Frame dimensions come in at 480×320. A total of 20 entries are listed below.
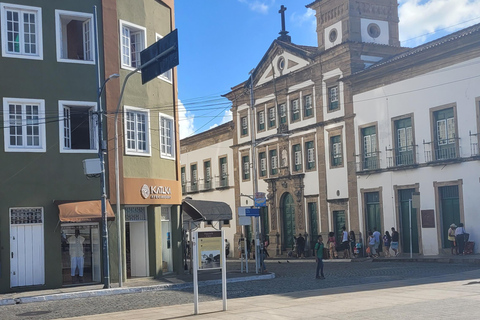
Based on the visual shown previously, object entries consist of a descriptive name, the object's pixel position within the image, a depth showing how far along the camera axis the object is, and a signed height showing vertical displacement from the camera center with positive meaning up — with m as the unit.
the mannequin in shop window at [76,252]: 22.61 -1.33
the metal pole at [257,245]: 26.09 -1.60
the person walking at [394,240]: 34.69 -2.10
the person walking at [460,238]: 30.66 -1.90
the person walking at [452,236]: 31.14 -1.82
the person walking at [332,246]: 37.88 -2.53
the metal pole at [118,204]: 21.65 +0.29
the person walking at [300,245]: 41.56 -2.58
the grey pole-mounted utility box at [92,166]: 20.70 +1.50
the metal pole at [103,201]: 20.86 +0.39
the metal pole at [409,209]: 34.49 -0.49
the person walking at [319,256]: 22.59 -1.80
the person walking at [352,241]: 37.50 -2.23
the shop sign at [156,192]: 24.02 +0.70
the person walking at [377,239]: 35.94 -2.08
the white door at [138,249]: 24.75 -1.43
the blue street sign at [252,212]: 25.47 -0.22
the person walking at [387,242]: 34.98 -2.21
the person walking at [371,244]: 35.95 -2.35
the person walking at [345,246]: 37.41 -2.48
